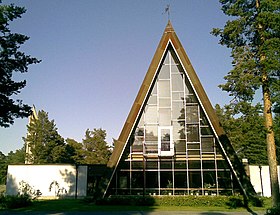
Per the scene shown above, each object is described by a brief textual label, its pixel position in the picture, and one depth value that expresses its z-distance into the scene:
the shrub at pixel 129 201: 19.34
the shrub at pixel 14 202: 18.35
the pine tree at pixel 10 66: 15.10
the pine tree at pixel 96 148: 54.72
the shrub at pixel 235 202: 18.32
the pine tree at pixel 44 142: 54.50
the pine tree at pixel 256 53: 13.80
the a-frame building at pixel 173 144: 20.89
